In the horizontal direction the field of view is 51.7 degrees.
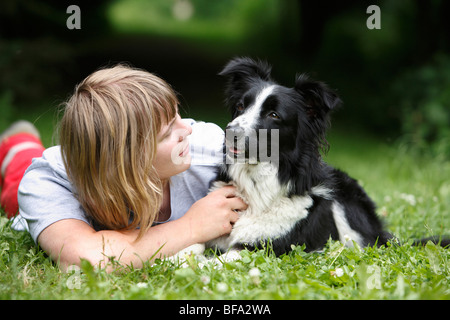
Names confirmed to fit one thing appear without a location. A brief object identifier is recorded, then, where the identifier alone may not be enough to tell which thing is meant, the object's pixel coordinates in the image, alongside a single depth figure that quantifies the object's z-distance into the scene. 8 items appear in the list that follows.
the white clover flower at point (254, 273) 1.86
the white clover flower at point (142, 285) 1.85
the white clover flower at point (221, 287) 1.77
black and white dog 2.29
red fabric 3.12
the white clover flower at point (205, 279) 1.88
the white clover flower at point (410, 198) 3.66
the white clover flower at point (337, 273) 2.00
